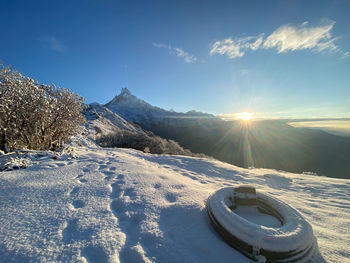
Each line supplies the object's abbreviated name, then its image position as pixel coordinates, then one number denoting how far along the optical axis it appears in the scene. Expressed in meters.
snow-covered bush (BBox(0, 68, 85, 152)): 4.12
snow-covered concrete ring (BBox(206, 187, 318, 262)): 1.36
